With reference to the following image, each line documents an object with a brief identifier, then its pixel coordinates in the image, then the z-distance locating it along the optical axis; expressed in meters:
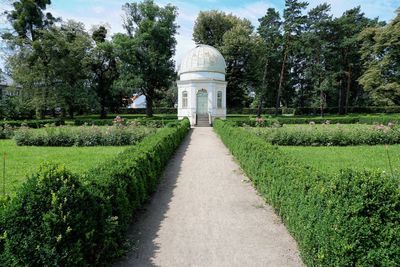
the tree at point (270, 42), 38.78
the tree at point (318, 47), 38.84
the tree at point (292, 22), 37.22
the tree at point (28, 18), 30.11
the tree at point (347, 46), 40.09
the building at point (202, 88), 31.20
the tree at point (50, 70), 29.48
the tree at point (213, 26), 47.50
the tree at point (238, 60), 41.22
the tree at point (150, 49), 35.59
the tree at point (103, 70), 36.47
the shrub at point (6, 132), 19.75
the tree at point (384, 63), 33.62
